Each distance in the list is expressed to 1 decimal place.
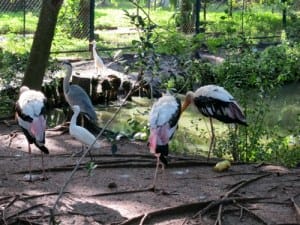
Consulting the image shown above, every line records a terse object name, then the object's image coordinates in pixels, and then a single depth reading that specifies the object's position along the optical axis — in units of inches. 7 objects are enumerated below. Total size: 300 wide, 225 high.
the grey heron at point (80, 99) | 363.6
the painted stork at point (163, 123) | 259.6
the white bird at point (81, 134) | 293.6
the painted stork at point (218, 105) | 323.3
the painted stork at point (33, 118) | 267.4
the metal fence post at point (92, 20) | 639.8
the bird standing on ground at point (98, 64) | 549.0
